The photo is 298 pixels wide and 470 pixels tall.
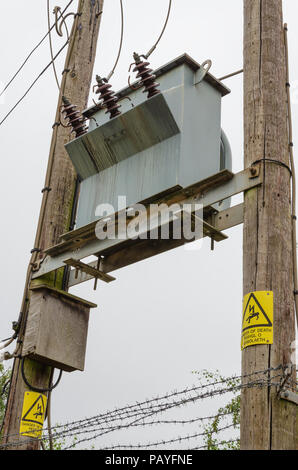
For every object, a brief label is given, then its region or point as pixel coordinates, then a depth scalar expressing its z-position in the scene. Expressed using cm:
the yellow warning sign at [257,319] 416
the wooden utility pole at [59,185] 605
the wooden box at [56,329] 612
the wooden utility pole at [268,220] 399
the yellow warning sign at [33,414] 593
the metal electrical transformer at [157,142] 549
